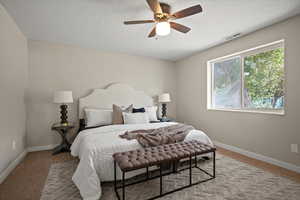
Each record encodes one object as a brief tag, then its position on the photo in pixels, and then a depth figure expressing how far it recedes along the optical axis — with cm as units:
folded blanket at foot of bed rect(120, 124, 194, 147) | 206
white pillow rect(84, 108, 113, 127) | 308
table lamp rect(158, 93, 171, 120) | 412
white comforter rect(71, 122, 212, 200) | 160
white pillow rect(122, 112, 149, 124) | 307
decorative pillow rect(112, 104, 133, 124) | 308
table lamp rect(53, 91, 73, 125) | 290
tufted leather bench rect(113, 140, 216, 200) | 155
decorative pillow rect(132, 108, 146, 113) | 345
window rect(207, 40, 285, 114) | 254
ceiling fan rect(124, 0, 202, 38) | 170
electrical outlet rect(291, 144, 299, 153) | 221
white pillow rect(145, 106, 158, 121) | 359
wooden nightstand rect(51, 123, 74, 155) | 294
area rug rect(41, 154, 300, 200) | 166
